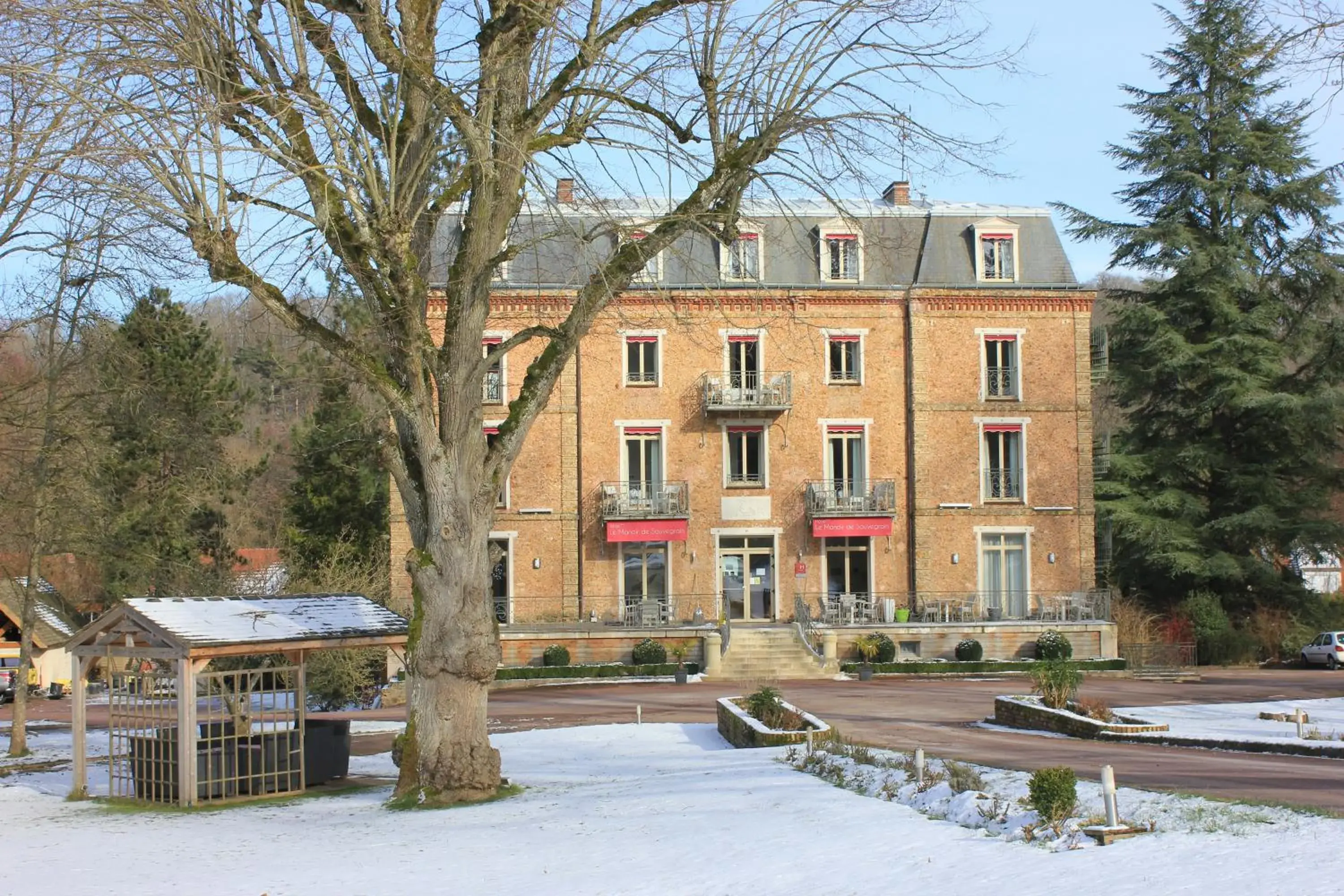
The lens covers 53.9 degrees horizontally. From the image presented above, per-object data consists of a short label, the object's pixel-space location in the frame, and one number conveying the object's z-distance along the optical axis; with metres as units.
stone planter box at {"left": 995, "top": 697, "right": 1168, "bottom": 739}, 19.33
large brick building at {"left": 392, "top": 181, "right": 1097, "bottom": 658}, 37.84
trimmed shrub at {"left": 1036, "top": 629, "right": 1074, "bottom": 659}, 35.03
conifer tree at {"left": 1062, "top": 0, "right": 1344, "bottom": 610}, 38.66
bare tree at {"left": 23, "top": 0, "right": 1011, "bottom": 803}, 13.59
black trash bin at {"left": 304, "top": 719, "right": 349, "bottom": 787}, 17.61
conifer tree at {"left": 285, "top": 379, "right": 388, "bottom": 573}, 40.78
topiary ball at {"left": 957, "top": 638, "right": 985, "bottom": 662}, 35.03
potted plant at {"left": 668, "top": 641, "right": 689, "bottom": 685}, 35.03
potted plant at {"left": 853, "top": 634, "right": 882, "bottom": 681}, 35.00
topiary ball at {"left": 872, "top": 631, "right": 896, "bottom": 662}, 35.03
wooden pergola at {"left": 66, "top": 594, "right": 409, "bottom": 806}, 16.23
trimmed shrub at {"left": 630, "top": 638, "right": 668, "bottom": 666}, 34.72
